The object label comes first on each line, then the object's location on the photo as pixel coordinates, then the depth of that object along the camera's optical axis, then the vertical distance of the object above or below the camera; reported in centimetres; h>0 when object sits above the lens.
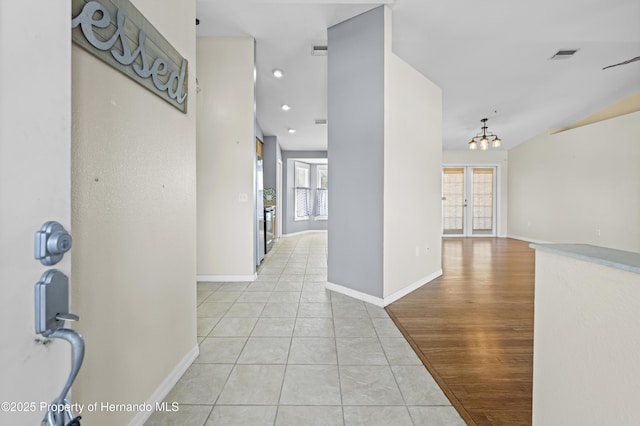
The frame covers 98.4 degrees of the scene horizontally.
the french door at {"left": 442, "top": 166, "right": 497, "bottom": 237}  828 +25
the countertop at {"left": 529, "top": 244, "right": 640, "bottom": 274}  78 -15
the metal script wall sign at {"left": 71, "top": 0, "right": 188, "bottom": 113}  99 +71
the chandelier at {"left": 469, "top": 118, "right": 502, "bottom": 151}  578 +141
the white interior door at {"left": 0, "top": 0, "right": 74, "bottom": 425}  45 +5
